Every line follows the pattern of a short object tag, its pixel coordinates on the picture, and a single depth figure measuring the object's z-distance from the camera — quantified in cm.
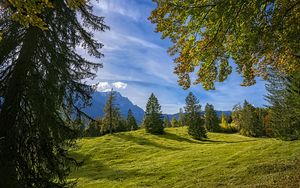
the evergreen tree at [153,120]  4566
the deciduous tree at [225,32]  447
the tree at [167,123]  8084
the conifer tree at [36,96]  557
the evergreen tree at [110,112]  4536
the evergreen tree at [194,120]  4497
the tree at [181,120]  7737
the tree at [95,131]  5160
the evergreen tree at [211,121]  6162
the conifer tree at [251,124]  5697
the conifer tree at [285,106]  1447
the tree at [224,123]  6624
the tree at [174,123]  7746
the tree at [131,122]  5849
